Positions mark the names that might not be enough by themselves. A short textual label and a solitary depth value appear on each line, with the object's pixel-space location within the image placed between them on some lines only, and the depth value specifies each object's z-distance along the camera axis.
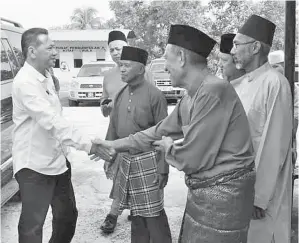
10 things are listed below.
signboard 29.96
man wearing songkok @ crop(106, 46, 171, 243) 3.58
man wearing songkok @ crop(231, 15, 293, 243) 2.84
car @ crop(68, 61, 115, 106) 15.42
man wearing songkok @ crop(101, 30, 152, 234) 4.44
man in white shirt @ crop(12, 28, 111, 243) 3.16
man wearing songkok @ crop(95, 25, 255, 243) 2.21
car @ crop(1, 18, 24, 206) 4.64
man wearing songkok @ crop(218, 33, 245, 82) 3.79
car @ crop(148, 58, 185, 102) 15.93
